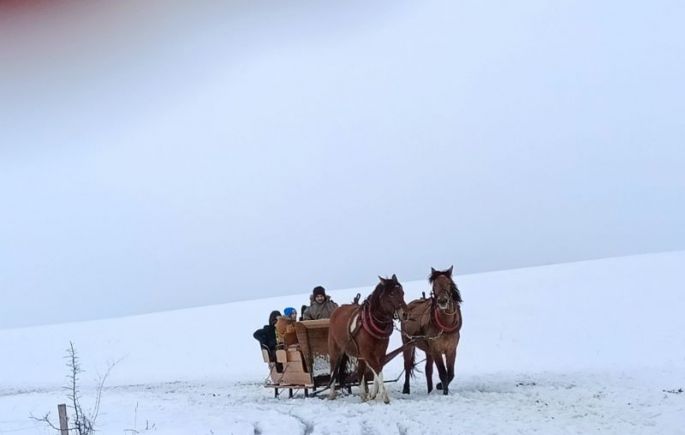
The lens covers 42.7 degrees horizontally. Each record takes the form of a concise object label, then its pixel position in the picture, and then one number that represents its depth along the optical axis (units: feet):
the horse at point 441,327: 44.80
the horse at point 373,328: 43.24
